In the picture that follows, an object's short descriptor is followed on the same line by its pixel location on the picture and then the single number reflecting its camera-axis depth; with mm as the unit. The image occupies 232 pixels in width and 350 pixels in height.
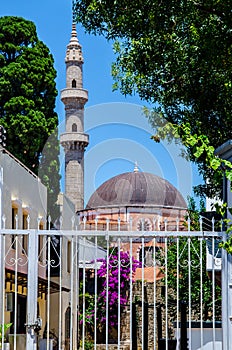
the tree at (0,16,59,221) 30094
